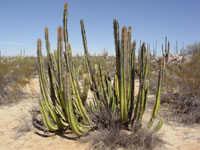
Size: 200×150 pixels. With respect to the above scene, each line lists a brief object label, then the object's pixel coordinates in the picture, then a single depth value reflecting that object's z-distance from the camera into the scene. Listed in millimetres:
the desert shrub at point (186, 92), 5839
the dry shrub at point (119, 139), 4043
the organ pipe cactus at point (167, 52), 19703
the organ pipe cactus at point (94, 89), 4105
